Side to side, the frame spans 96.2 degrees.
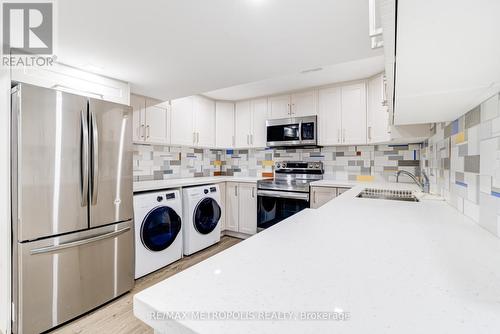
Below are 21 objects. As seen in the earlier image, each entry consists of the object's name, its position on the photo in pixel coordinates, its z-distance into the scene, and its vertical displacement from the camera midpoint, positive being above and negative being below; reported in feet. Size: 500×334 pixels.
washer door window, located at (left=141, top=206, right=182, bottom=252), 7.28 -2.19
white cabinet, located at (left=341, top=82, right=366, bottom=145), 9.25 +2.19
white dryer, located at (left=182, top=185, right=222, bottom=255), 8.90 -2.20
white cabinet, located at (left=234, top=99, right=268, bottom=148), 11.66 +2.24
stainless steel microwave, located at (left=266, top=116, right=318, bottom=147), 10.08 +1.58
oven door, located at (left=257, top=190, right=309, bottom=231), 9.57 -1.76
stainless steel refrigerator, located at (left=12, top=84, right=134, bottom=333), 4.60 -0.91
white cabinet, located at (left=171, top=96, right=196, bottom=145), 9.96 +1.96
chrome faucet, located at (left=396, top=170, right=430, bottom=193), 6.45 -0.57
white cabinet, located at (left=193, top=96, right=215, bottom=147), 11.09 +2.25
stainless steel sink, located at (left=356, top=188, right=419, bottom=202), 6.44 -0.86
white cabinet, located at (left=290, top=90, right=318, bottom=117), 10.35 +2.92
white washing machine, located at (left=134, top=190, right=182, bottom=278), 7.16 -2.23
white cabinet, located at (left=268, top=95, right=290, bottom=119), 11.02 +2.95
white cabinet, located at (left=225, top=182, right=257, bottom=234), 10.71 -2.08
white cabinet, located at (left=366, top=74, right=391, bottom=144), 8.55 +1.99
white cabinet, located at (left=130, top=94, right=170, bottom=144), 8.45 +1.77
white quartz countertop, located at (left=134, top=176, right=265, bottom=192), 7.55 -0.73
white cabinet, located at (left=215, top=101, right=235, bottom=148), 12.21 +2.21
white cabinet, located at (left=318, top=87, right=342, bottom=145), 9.81 +2.20
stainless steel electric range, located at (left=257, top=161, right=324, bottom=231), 9.63 -1.13
